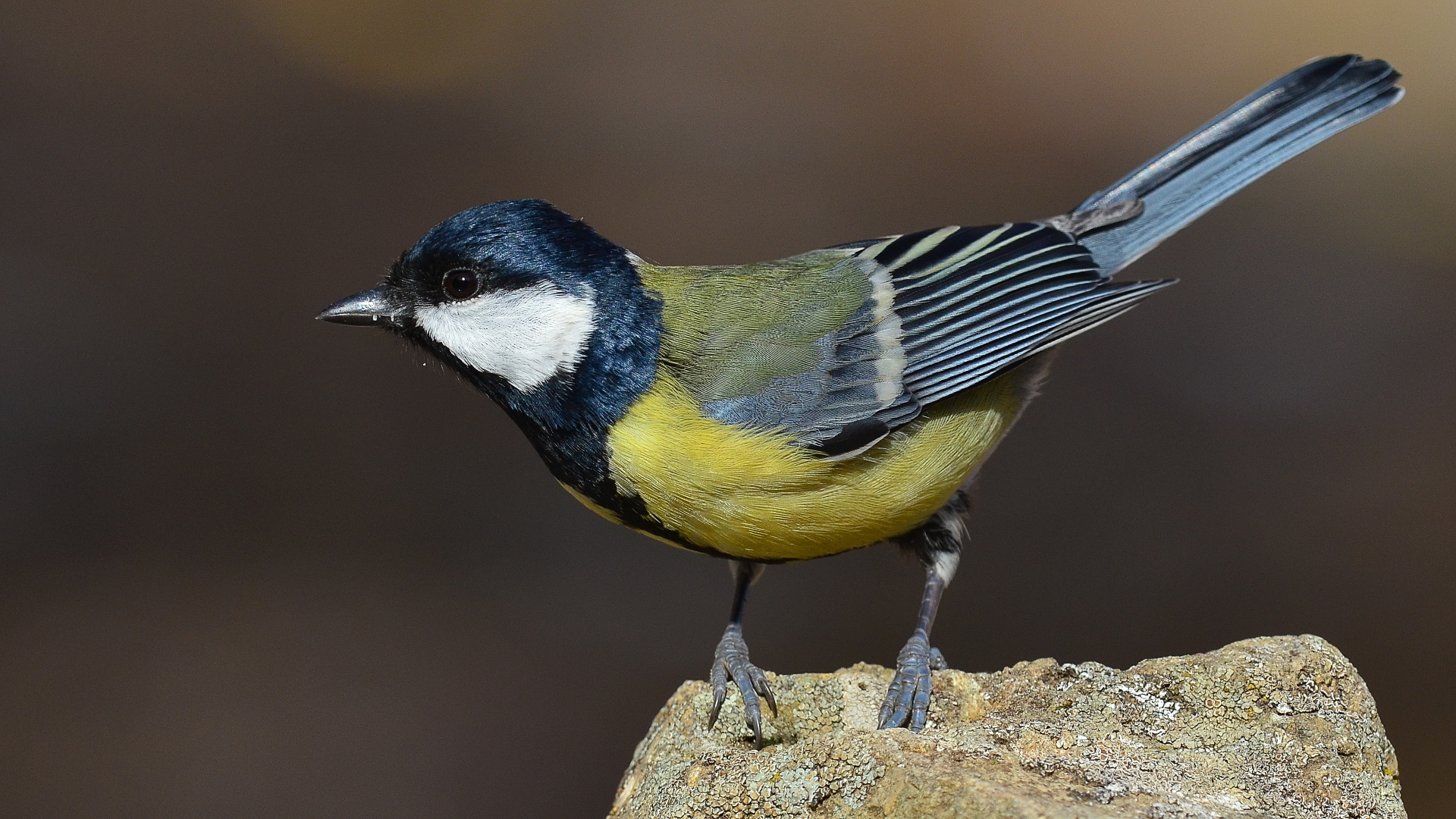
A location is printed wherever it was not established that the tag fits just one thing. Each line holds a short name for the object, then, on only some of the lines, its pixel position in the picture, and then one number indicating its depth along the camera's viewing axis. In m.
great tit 2.54
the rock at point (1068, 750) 2.51
